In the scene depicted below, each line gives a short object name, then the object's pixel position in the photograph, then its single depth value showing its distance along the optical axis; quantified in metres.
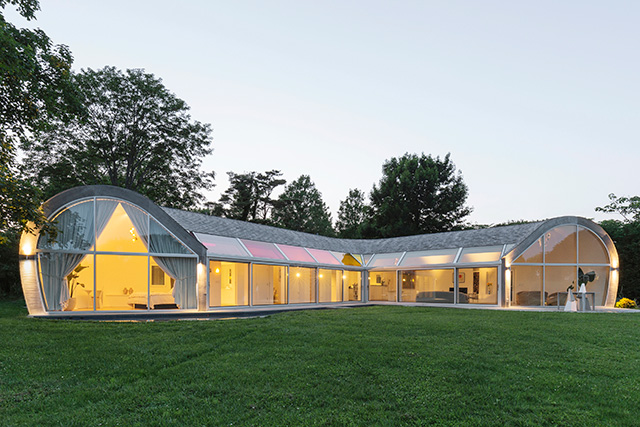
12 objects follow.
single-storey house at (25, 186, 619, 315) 15.13
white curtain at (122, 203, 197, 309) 15.95
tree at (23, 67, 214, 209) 28.11
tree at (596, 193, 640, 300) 24.25
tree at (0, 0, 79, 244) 9.18
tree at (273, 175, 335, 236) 44.94
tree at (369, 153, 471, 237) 38.97
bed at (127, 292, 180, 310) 15.61
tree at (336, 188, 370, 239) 50.34
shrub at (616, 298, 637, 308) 21.33
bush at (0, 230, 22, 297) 24.78
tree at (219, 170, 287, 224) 43.47
